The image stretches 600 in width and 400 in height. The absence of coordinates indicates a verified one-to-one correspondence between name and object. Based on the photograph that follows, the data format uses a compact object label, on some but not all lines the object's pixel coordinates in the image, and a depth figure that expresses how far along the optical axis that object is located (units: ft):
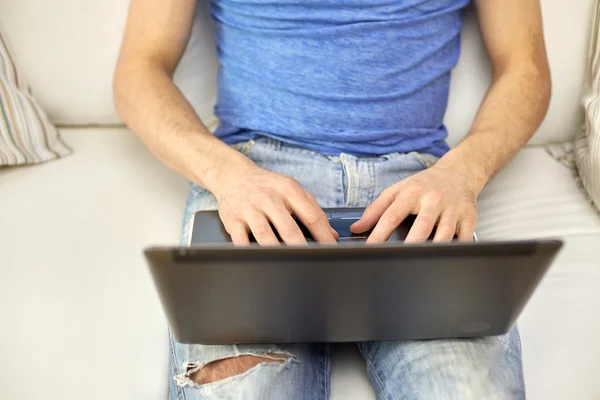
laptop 1.74
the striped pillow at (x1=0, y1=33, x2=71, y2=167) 3.61
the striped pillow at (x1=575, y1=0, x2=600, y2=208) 3.63
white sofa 2.75
